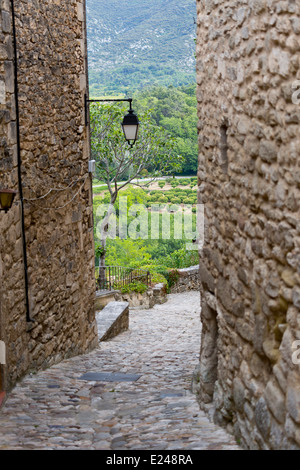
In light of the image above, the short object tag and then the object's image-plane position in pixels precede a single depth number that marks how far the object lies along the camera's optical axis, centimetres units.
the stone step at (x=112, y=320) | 1011
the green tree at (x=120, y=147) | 1891
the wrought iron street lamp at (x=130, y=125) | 814
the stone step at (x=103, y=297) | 1370
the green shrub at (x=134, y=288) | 1650
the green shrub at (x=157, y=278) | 1828
